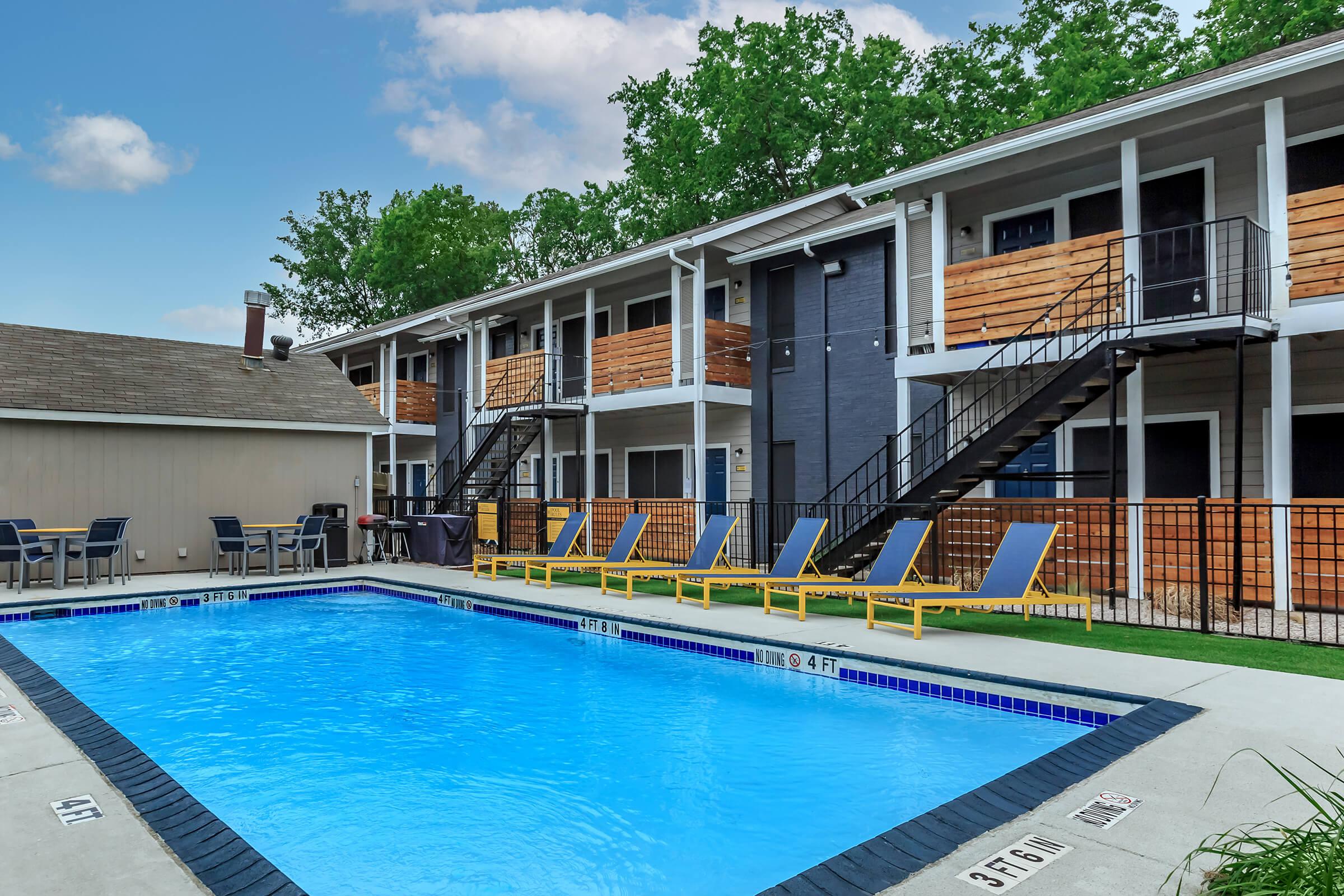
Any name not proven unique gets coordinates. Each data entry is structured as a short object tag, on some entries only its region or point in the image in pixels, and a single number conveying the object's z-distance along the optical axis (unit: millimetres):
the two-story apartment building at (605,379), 15562
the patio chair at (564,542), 12984
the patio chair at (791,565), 9727
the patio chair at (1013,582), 7621
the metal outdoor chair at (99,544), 11695
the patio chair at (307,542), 13859
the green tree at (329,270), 40656
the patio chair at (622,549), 12016
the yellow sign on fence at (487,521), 17469
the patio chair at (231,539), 13109
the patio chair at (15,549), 11180
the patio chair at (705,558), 10789
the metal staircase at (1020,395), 9672
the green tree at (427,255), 36844
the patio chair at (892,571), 8648
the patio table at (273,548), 13688
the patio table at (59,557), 11555
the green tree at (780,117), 27297
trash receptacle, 14656
